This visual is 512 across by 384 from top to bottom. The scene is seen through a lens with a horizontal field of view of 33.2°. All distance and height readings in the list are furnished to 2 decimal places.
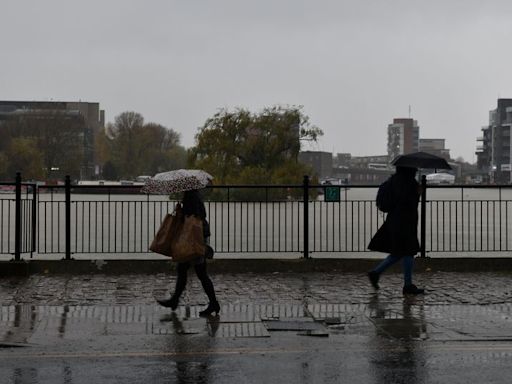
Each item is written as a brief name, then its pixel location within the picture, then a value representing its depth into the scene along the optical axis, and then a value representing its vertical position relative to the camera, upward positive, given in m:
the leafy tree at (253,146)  57.44 +3.23
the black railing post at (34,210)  14.29 -0.32
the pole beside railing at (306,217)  14.63 -0.42
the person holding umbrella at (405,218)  11.87 -0.36
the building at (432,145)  171.45 +10.48
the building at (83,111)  113.44 +12.13
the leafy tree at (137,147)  114.88 +6.34
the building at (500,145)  163.12 +9.54
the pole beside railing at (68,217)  14.18 -0.43
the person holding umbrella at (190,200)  9.87 -0.10
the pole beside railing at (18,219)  13.67 -0.46
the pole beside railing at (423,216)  14.75 -0.41
